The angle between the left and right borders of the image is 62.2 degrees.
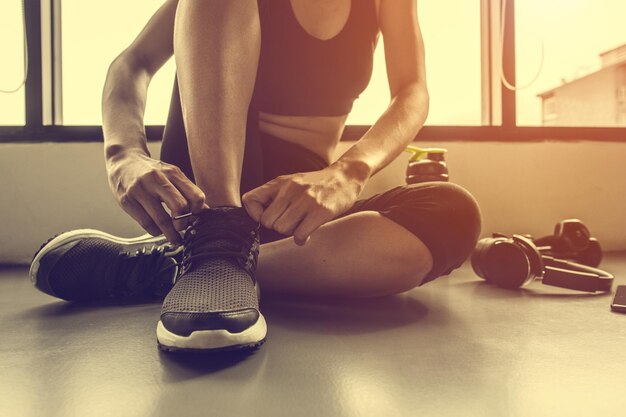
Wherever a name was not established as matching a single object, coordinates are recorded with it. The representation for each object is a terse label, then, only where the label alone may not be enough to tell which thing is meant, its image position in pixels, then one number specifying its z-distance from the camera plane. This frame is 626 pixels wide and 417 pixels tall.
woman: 0.67
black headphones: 1.09
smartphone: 0.91
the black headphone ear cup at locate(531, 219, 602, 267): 1.47
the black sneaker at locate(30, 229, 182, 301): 0.93
